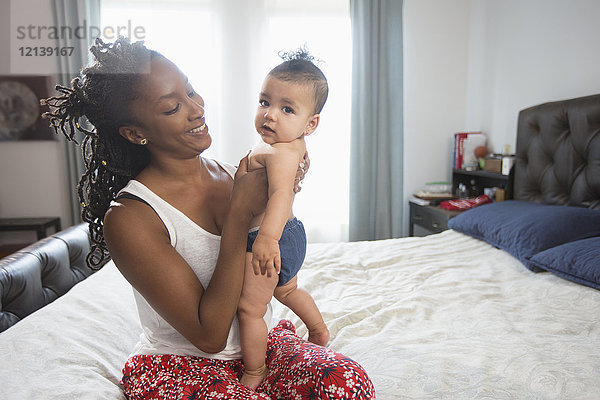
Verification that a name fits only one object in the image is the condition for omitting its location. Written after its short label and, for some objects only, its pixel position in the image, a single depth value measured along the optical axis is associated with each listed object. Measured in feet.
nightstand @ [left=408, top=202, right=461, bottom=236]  9.71
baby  2.95
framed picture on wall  11.18
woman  2.80
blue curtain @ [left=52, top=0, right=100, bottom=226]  10.84
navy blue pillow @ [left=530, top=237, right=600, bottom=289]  5.07
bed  3.37
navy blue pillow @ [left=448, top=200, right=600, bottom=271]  6.11
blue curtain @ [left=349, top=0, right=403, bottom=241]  11.43
